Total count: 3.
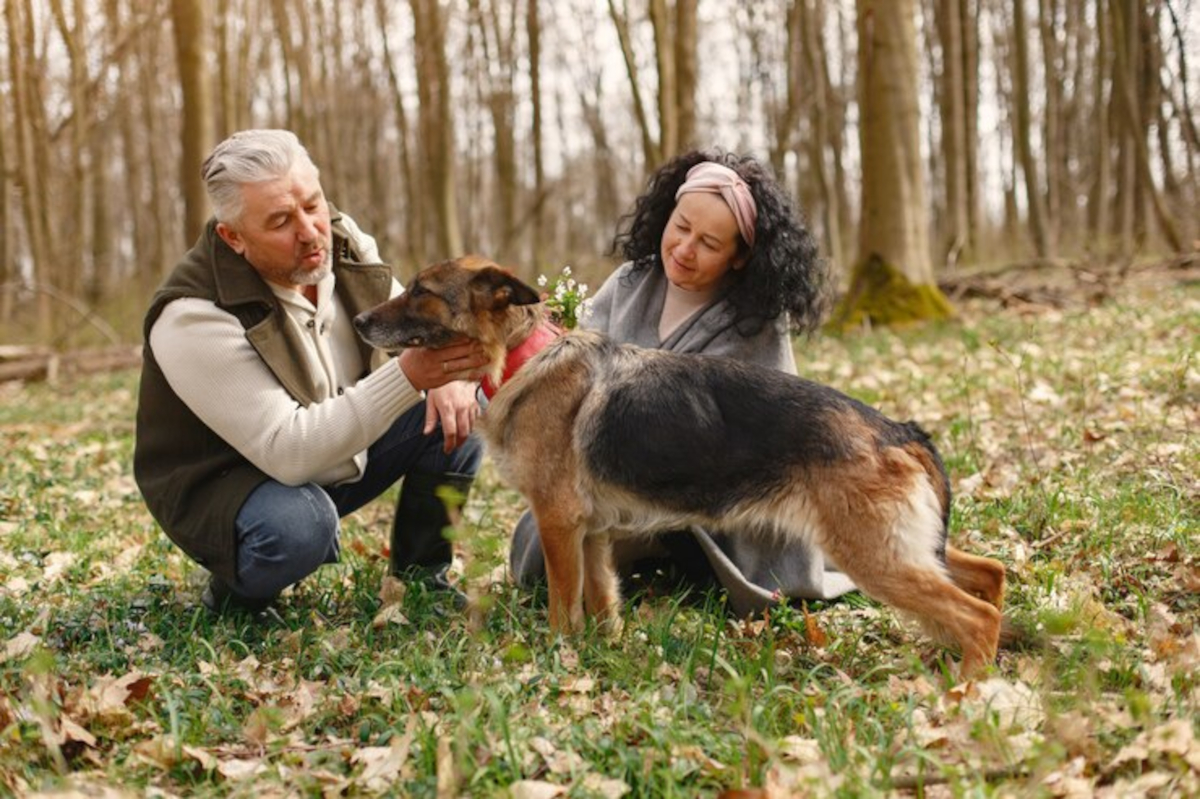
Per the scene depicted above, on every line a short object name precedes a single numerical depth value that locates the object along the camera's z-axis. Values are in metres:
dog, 3.56
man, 3.95
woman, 4.39
